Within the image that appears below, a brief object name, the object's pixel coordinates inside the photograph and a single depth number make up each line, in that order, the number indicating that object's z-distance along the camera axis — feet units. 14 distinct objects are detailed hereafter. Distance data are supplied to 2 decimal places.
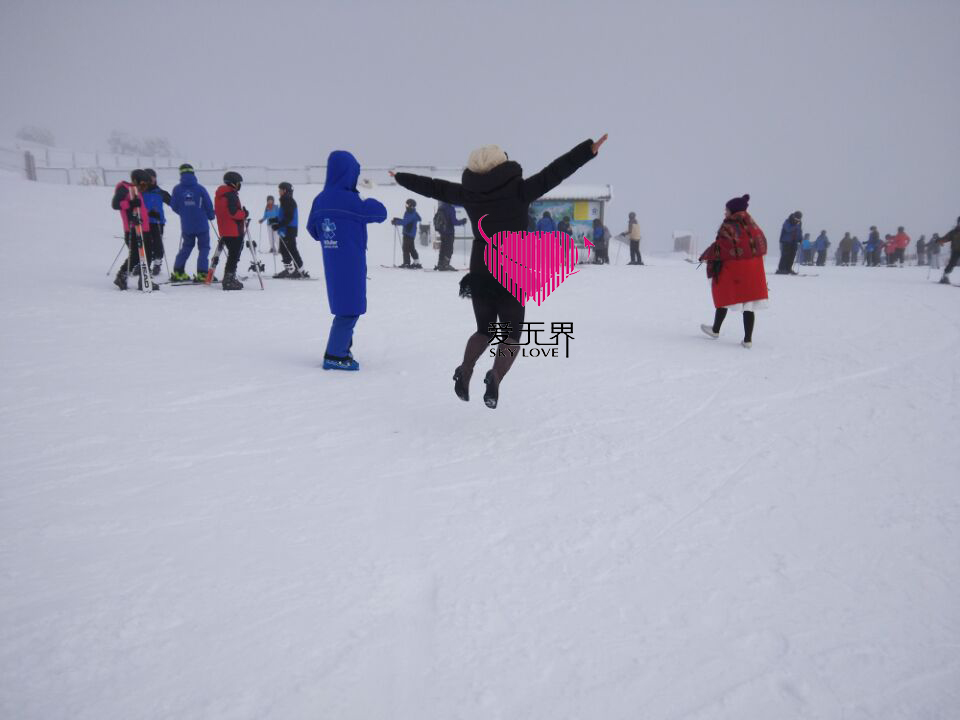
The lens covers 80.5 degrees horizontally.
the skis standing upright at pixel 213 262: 30.86
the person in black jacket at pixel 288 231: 35.35
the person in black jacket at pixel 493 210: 11.10
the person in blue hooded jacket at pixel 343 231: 15.49
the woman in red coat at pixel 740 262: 19.88
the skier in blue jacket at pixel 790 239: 50.19
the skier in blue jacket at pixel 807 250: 79.10
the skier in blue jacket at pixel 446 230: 46.68
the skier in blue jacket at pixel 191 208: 29.43
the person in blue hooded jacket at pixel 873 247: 75.61
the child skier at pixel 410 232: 46.08
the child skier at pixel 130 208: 27.26
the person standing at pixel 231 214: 28.45
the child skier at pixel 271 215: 36.44
